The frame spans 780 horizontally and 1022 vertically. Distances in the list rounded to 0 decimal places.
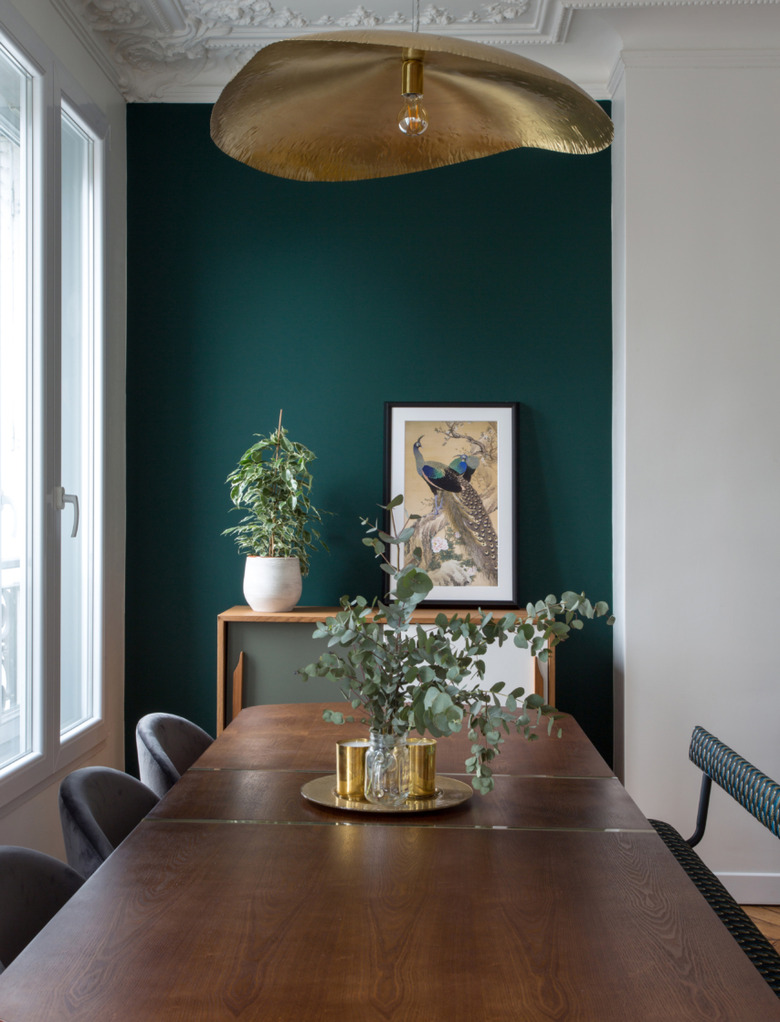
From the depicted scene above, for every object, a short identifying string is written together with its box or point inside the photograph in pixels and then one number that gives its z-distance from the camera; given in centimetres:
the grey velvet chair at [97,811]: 180
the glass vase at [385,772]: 178
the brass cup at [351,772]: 181
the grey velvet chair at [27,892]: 141
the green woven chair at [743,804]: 186
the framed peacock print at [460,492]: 399
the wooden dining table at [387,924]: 106
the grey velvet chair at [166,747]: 228
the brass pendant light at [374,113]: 168
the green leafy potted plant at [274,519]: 371
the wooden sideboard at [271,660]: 364
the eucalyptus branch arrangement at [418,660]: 168
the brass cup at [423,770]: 183
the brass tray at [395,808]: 176
